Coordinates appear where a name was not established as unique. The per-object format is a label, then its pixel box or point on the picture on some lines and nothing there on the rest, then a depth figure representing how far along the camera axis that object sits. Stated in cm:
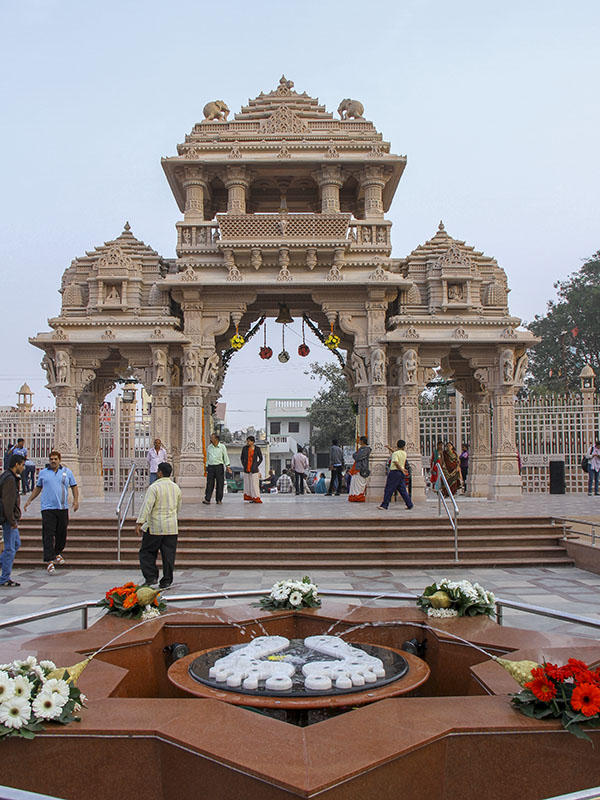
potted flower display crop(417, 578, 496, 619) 459
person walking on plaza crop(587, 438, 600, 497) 1834
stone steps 1010
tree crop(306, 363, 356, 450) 3919
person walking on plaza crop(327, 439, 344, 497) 1765
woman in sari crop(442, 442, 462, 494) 1484
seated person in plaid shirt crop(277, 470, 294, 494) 2780
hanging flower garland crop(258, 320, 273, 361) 1783
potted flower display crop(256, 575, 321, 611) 477
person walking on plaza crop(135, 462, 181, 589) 762
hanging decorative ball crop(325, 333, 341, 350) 1617
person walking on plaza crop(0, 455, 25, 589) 855
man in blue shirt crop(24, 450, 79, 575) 922
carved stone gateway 1552
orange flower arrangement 462
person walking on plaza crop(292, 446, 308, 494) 1919
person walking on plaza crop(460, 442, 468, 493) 1898
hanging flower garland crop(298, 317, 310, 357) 1791
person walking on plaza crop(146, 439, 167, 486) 1375
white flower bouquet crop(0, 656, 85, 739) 276
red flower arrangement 283
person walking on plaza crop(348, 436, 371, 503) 1466
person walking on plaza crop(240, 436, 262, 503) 1488
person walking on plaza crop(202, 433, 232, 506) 1412
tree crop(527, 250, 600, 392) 3481
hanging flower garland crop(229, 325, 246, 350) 1606
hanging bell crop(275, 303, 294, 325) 1703
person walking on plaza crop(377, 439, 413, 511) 1278
